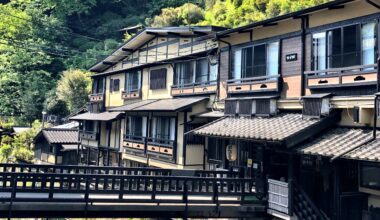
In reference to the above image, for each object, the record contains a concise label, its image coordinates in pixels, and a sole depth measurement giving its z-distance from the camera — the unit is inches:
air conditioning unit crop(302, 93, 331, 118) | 494.0
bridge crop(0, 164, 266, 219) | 438.0
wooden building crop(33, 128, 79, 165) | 1434.5
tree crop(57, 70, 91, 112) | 1813.5
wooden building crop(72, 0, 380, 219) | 460.8
